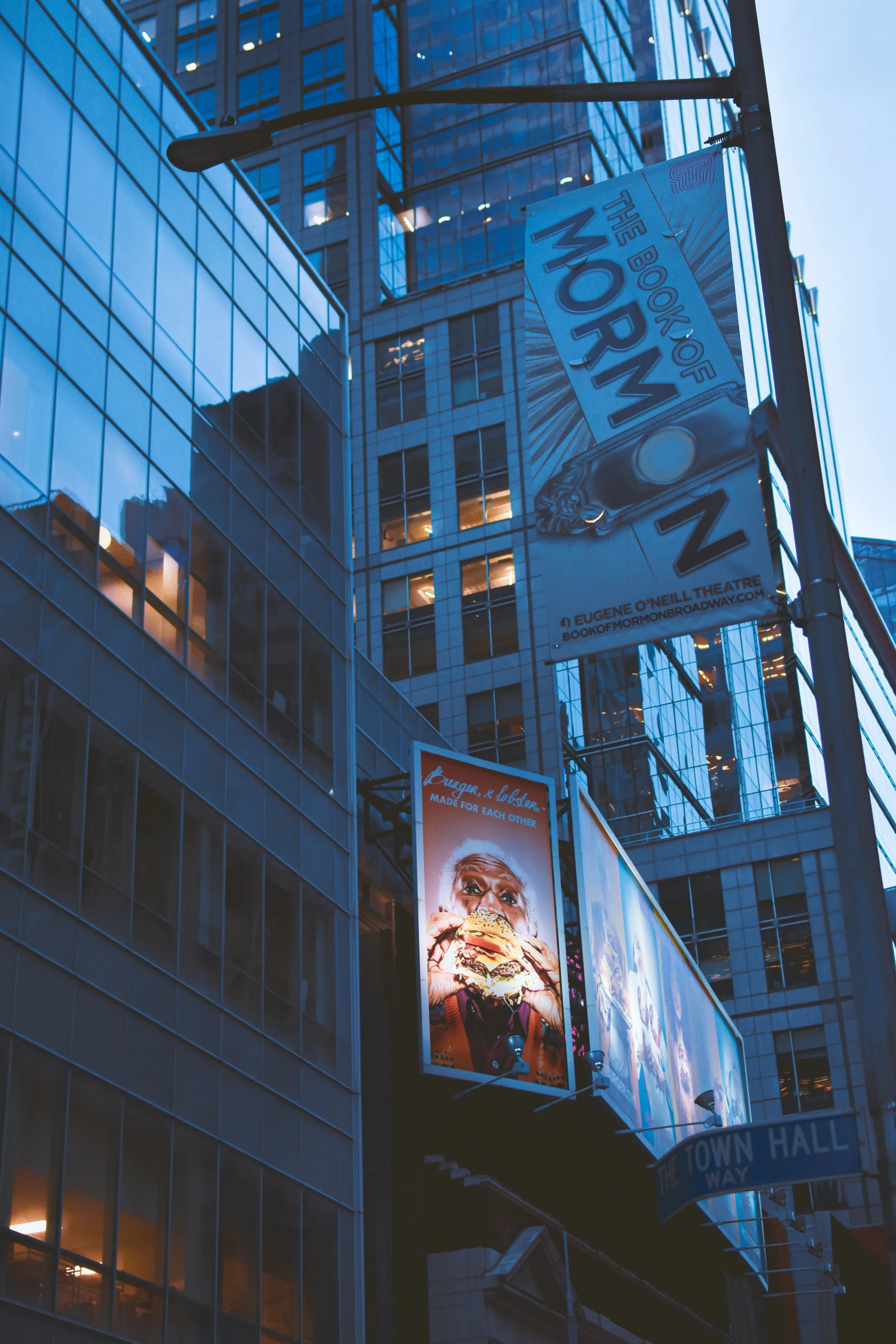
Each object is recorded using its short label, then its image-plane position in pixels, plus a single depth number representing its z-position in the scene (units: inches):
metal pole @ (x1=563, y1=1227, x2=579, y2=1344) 1457.9
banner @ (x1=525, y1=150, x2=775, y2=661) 616.4
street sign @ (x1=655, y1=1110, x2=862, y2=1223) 353.1
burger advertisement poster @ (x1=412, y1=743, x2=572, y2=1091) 1430.9
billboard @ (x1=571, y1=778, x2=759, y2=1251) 1659.7
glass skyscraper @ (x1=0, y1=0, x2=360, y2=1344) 863.1
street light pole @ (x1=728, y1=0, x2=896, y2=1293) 341.4
